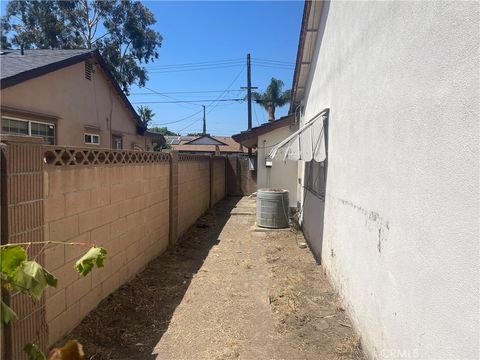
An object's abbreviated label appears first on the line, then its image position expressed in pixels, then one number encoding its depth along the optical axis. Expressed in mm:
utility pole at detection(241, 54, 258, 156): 27297
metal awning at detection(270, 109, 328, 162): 6316
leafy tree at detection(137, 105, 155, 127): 50531
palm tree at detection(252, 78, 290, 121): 34394
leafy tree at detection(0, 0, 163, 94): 21719
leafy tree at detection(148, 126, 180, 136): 79988
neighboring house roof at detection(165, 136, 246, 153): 42059
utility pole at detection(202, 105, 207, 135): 53500
